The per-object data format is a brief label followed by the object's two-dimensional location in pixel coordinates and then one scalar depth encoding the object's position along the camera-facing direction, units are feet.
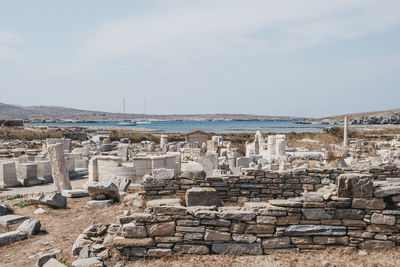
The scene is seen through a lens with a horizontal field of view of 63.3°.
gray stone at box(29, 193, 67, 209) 28.43
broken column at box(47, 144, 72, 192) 35.78
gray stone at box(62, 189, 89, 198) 33.09
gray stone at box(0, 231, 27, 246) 20.71
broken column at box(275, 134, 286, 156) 60.42
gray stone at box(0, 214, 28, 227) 24.44
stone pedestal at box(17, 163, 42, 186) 45.38
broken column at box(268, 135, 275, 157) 64.08
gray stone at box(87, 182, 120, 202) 29.45
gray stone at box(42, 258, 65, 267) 15.90
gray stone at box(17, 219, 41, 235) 22.13
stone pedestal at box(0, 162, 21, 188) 43.06
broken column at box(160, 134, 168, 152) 83.88
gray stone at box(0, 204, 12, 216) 26.99
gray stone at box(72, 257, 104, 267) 15.70
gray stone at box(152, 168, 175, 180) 25.02
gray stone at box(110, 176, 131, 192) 34.81
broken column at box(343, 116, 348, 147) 80.90
